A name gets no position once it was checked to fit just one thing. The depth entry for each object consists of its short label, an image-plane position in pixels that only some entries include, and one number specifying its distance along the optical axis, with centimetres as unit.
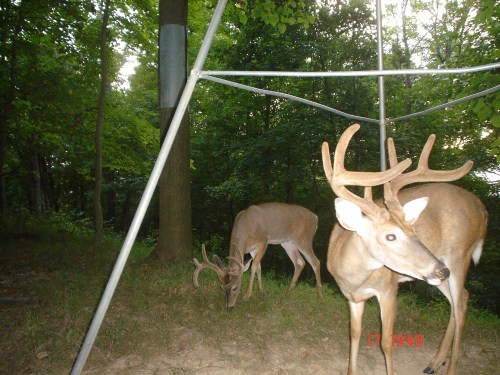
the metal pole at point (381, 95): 370
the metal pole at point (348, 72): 233
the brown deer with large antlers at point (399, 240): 283
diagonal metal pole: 231
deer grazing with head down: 598
